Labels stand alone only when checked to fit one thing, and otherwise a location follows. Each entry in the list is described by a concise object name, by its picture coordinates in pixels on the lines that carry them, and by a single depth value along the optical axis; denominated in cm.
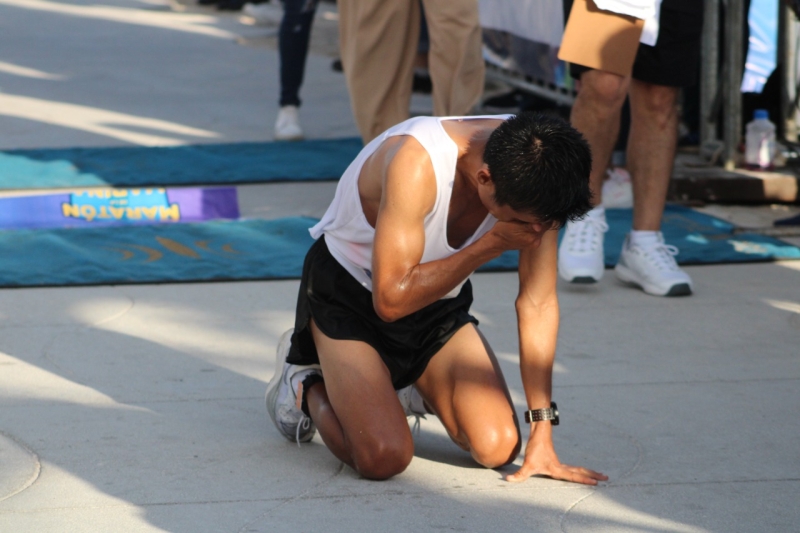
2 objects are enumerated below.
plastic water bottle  1013
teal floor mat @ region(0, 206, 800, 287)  775
